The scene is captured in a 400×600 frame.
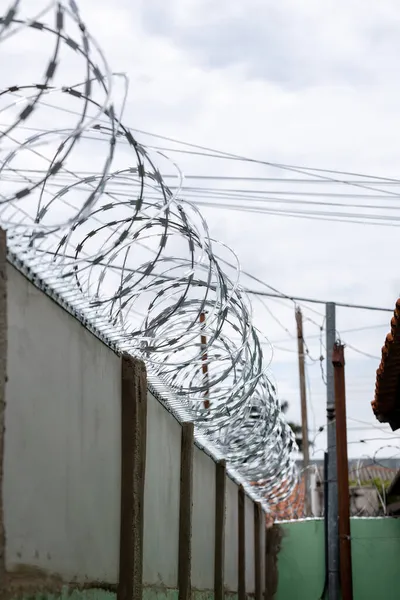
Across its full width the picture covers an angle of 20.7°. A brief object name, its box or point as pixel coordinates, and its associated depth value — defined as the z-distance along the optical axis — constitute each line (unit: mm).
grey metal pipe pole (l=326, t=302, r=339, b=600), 15883
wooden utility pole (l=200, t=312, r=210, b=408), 7167
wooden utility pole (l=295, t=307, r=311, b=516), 24986
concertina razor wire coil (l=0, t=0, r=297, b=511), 4230
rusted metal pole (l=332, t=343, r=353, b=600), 15445
